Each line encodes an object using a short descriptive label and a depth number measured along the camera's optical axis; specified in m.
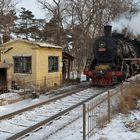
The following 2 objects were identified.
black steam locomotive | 21.80
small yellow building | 22.28
